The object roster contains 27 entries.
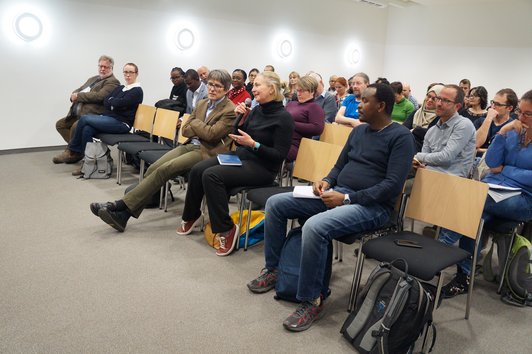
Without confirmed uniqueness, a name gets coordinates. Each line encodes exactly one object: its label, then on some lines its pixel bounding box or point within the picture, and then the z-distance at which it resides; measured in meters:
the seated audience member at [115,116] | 4.80
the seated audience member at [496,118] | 3.49
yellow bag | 3.14
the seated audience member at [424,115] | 3.67
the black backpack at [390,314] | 1.81
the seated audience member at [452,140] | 2.75
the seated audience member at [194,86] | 5.47
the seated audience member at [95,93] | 5.03
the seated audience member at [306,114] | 3.66
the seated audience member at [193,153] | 3.27
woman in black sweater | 2.98
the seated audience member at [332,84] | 6.96
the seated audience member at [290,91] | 6.01
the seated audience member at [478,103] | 4.32
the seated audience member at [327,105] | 4.93
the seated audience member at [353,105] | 4.36
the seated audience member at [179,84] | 5.92
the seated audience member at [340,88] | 6.28
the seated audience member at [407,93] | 5.98
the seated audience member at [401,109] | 4.93
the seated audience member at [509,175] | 2.52
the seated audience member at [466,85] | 6.67
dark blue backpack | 2.37
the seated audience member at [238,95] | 4.29
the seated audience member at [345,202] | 2.20
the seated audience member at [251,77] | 6.48
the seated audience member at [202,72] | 6.48
